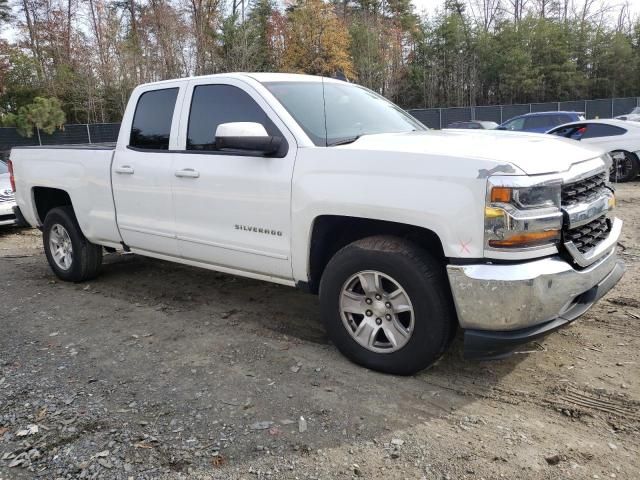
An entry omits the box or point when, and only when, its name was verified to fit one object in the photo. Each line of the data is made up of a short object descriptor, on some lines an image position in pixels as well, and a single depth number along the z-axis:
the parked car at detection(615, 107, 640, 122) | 19.79
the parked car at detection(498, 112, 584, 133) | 18.75
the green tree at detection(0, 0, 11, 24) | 31.12
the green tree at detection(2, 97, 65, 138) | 23.93
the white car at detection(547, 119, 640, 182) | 11.77
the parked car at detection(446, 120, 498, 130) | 21.51
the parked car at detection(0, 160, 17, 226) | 9.09
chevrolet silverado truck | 2.97
